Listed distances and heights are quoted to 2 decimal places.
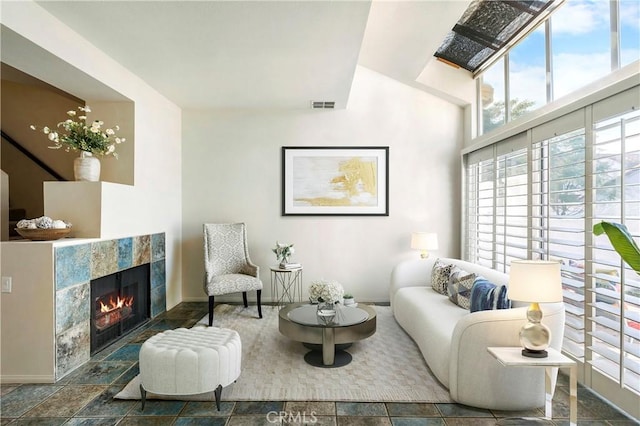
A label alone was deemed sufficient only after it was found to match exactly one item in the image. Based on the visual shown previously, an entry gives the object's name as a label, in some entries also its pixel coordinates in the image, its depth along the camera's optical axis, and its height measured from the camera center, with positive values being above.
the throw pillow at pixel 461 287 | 3.43 -0.73
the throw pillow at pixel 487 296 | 2.69 -0.65
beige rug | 2.58 -1.31
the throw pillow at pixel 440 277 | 3.95 -0.72
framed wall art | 5.27 +0.43
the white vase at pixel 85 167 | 3.40 +0.42
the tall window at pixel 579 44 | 2.68 +1.37
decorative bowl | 2.89 -0.18
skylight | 3.43 +2.01
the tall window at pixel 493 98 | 4.30 +1.45
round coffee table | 3.05 -1.03
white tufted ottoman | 2.39 -1.05
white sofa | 2.36 -1.02
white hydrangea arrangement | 3.34 -0.75
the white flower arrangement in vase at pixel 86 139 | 3.35 +0.69
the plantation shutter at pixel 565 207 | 2.77 +0.05
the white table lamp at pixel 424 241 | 4.84 -0.39
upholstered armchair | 4.42 -0.62
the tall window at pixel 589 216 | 2.30 -0.02
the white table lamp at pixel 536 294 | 2.12 -0.48
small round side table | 5.27 -1.09
